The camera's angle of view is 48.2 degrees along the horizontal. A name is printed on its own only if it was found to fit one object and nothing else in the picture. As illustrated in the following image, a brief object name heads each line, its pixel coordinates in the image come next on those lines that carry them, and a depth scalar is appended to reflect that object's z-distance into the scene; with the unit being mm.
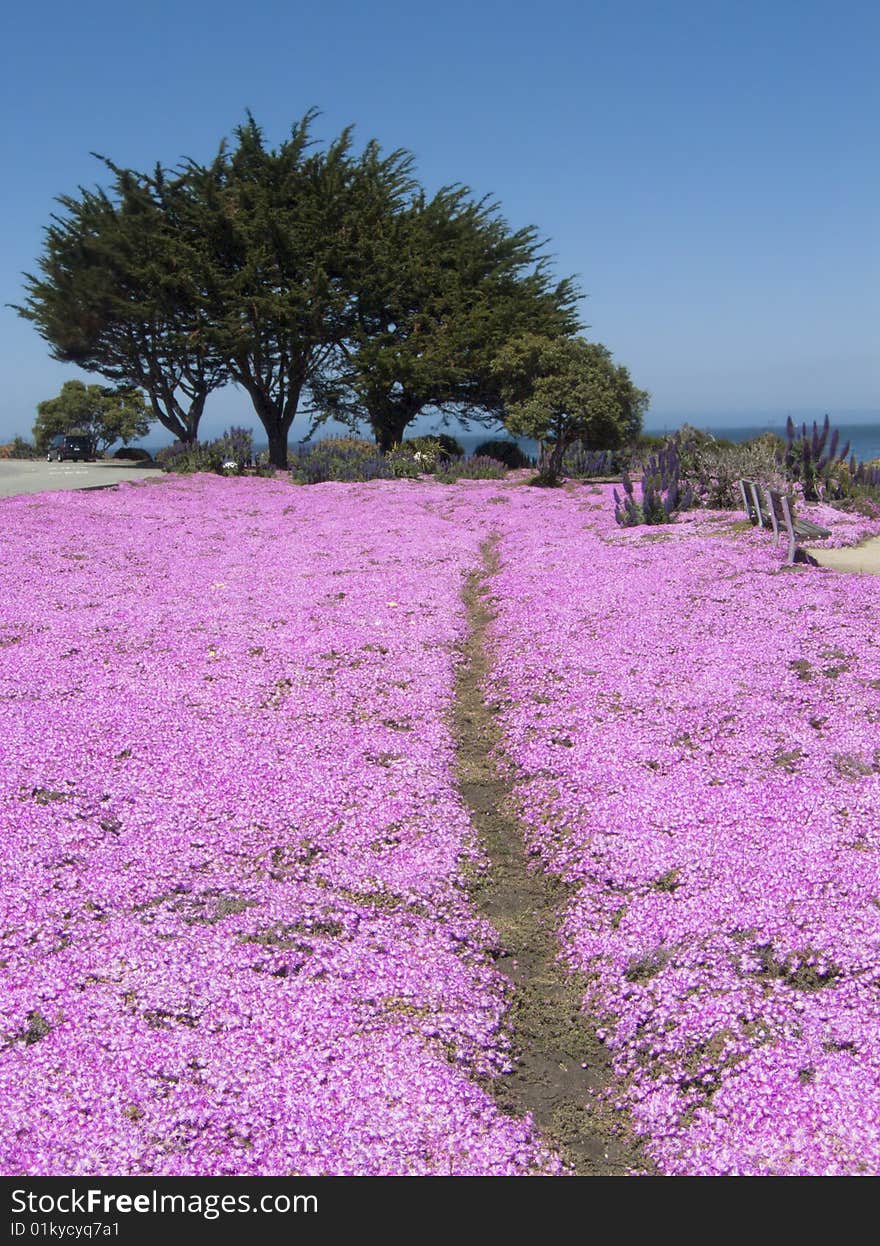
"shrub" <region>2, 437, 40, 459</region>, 63856
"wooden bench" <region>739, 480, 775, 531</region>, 21391
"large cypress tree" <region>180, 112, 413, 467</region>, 45406
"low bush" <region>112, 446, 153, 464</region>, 59906
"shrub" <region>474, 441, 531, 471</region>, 48656
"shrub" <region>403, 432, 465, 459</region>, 44562
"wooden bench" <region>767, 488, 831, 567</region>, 17500
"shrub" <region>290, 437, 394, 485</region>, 40469
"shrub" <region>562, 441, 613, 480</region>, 43656
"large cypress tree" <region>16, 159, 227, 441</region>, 46250
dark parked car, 58934
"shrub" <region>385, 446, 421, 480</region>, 40906
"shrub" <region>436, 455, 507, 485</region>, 41562
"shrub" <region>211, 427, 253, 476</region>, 43503
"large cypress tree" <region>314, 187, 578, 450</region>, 46625
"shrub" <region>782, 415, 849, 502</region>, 25297
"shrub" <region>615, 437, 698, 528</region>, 24297
